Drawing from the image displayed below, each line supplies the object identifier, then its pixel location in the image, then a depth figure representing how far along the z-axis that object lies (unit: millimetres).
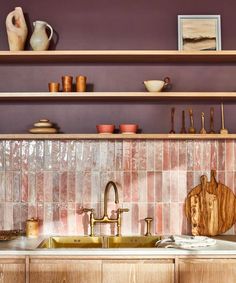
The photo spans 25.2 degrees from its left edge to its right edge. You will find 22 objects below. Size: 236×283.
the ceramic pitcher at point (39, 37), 3627
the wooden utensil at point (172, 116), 3743
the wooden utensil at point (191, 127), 3680
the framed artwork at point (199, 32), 3764
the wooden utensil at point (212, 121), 3721
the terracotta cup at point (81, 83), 3615
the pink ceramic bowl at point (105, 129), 3605
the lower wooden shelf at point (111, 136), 3578
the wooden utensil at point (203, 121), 3734
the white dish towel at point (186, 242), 3234
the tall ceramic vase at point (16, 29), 3617
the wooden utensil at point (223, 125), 3662
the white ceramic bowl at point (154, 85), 3591
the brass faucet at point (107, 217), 3641
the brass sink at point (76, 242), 3641
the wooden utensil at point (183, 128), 3738
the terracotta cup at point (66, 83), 3609
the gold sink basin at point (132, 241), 3662
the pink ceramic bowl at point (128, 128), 3598
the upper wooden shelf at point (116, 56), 3539
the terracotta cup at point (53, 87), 3600
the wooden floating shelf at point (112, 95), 3533
